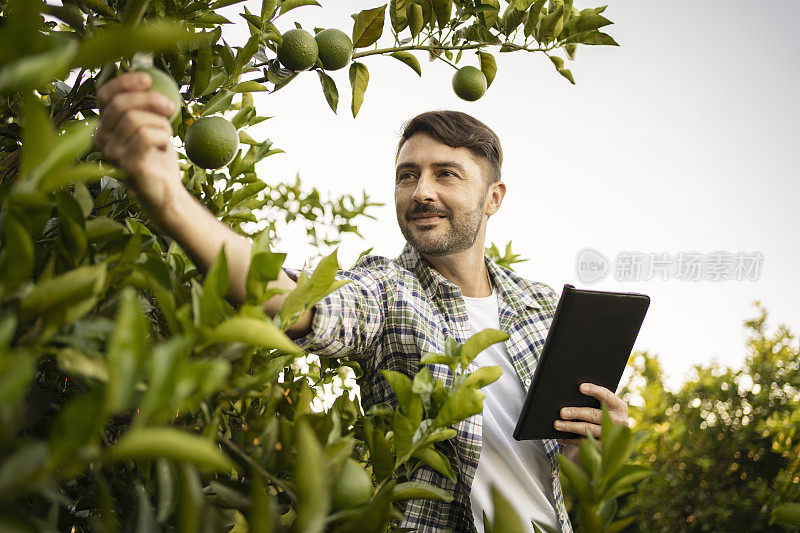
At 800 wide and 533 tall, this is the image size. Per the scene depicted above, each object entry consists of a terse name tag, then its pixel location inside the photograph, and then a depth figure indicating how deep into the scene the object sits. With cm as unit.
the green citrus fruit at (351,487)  57
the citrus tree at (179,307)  39
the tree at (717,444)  403
